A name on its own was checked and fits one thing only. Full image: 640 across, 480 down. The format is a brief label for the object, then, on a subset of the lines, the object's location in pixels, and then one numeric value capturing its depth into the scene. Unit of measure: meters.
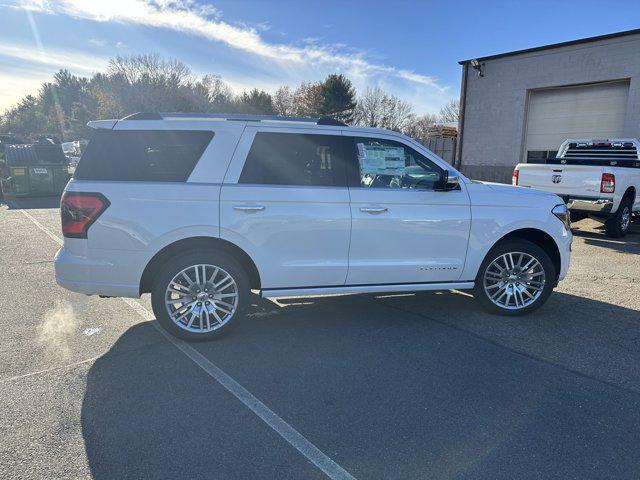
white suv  3.97
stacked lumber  27.59
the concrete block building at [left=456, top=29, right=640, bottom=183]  15.57
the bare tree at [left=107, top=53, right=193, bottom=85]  54.56
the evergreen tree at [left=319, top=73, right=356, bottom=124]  52.25
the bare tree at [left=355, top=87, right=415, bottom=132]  58.81
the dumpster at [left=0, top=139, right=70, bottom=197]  15.98
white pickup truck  9.37
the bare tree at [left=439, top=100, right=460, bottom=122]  68.00
